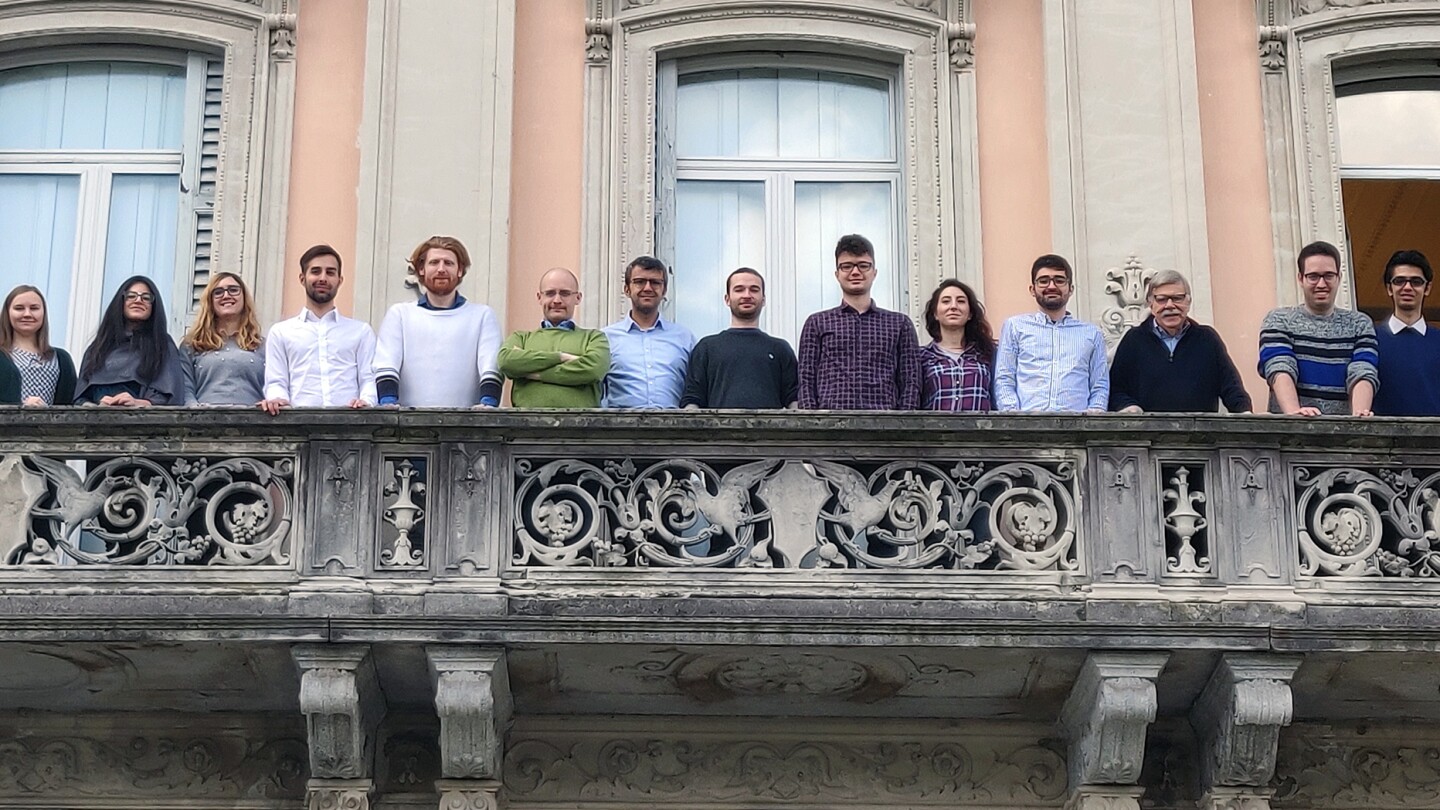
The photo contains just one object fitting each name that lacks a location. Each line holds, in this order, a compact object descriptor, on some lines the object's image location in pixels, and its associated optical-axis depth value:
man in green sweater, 12.26
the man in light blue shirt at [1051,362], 12.41
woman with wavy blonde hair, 12.54
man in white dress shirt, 12.42
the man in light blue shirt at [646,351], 12.63
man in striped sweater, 12.50
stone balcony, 11.64
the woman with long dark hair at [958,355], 12.46
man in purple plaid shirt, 12.33
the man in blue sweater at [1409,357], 12.59
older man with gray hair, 12.45
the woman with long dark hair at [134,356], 12.42
